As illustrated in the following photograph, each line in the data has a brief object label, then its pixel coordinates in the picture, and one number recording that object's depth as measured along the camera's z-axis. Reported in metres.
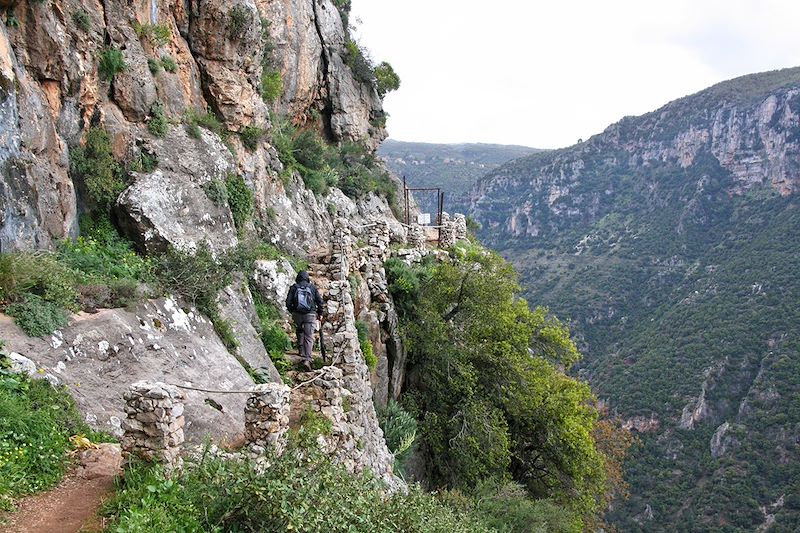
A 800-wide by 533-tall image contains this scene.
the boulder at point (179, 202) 11.67
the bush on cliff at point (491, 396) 16.06
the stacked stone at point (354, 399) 9.59
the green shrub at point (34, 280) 7.89
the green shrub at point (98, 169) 11.29
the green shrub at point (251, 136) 17.11
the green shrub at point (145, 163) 12.47
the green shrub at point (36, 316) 7.52
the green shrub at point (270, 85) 21.30
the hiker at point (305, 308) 10.97
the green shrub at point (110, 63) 12.50
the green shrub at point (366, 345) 13.57
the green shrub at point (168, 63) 14.55
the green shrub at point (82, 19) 11.65
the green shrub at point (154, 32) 13.82
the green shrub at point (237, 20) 16.31
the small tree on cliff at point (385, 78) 33.62
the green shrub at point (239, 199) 14.48
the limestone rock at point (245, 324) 10.77
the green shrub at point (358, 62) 31.09
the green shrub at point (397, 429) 13.66
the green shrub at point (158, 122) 13.31
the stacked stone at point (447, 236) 25.38
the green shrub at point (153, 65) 13.99
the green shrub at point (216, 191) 13.60
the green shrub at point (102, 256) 9.71
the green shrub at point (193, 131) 14.32
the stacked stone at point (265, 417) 7.34
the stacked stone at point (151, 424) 6.05
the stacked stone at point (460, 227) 28.86
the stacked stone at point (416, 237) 21.55
